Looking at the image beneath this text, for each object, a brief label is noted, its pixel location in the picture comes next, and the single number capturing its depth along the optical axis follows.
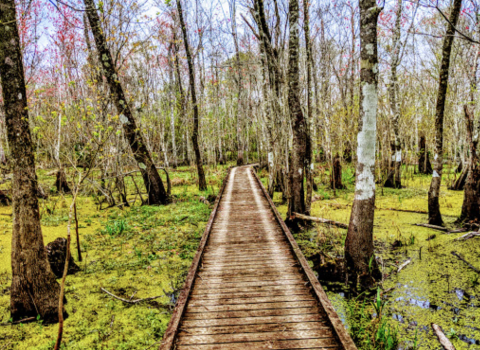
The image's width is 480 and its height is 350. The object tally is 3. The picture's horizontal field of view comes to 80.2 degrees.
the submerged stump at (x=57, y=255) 5.12
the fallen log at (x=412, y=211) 8.55
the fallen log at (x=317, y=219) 7.00
